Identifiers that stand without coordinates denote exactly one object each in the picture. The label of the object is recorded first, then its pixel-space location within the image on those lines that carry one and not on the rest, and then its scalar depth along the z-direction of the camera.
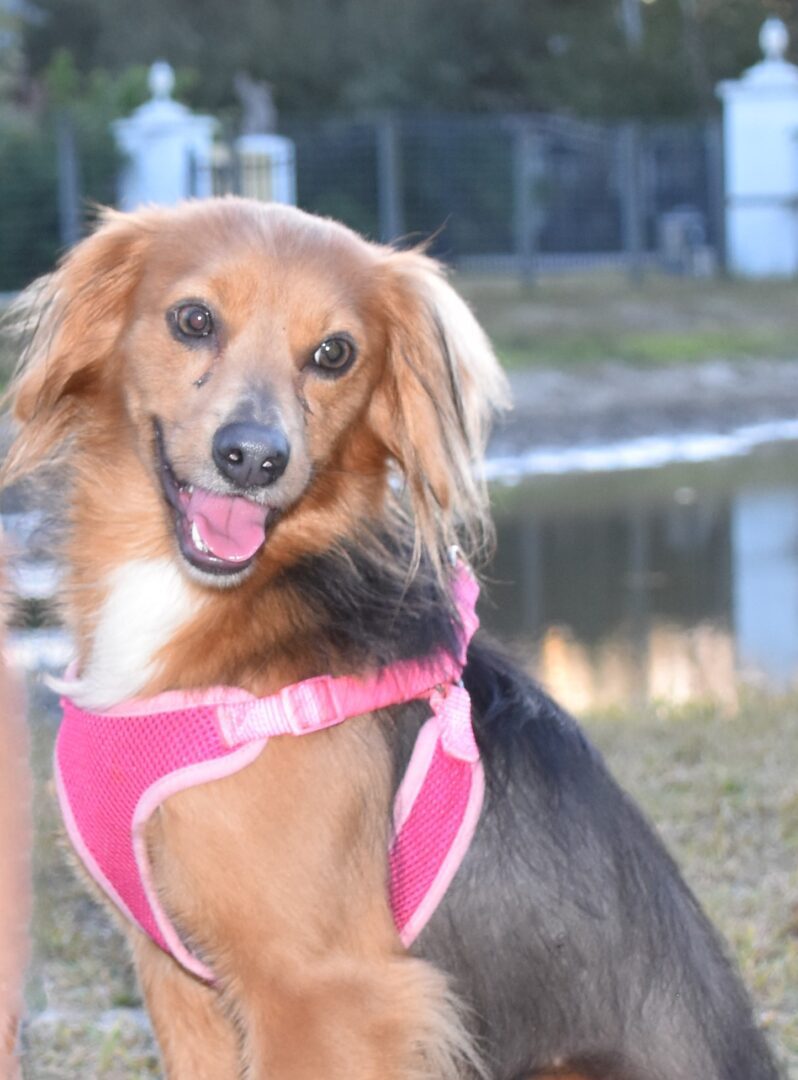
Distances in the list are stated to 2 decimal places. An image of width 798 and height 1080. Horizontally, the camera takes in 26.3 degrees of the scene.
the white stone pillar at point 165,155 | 19.47
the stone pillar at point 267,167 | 19.52
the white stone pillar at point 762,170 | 23.16
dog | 2.73
